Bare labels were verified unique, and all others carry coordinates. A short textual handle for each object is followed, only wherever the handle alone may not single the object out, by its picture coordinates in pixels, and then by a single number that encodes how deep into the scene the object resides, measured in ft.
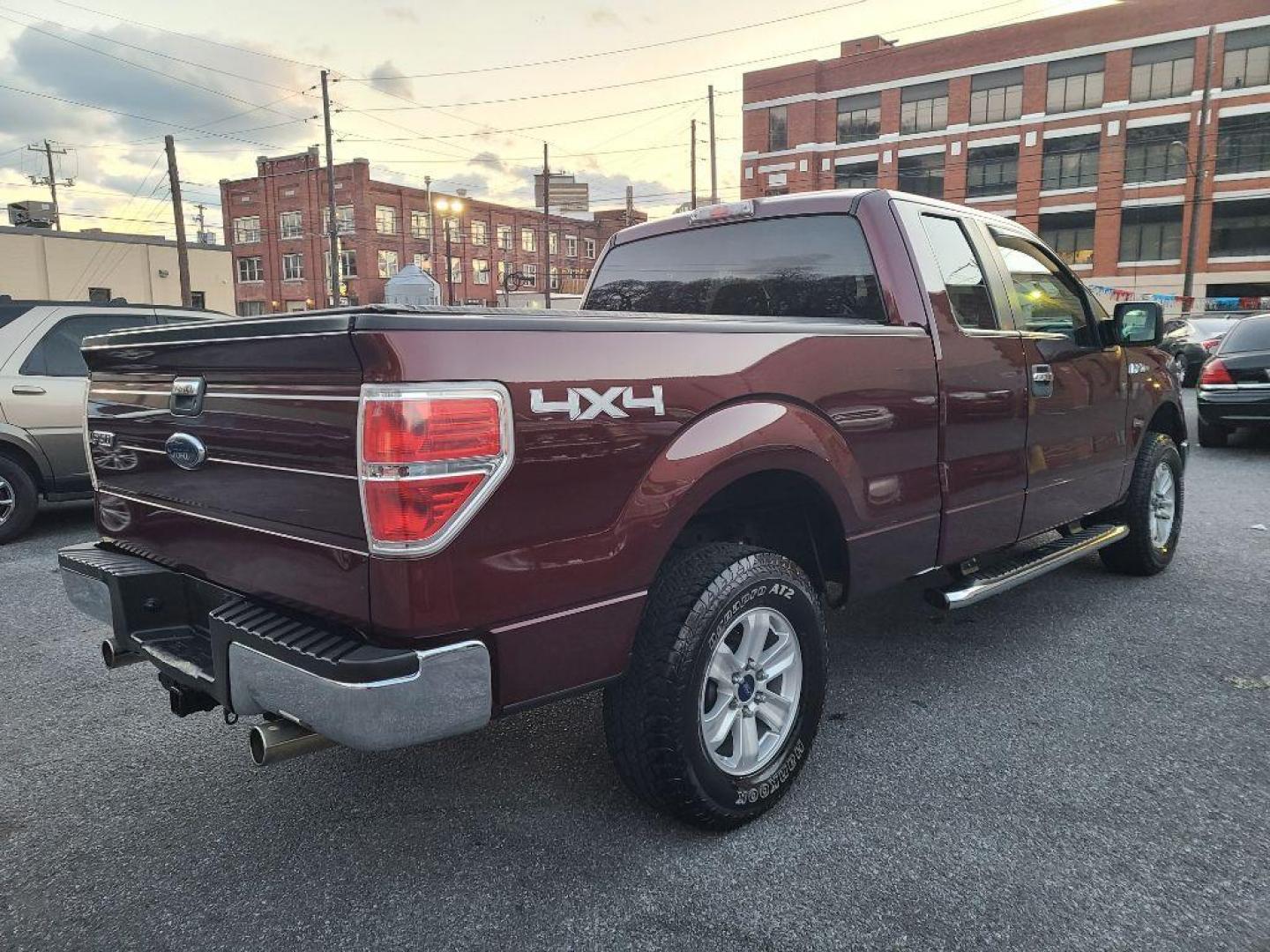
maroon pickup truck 6.39
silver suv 21.84
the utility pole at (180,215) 106.11
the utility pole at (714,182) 143.74
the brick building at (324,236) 191.62
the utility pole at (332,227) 117.08
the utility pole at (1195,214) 107.24
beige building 122.93
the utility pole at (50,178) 198.74
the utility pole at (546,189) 169.23
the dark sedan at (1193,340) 55.47
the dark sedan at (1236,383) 32.86
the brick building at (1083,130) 137.59
